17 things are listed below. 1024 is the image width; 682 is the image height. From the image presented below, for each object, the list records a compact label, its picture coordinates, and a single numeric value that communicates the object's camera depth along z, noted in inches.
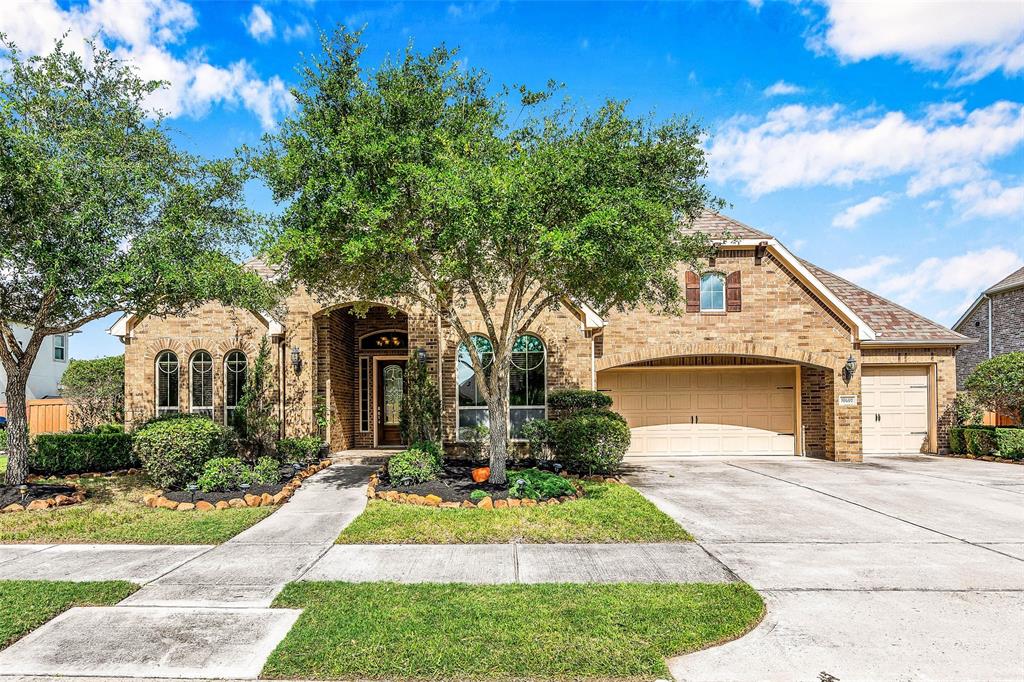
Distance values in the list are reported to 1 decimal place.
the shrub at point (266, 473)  380.5
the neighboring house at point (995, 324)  768.3
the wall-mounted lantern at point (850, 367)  549.3
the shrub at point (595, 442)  425.7
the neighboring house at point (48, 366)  1102.4
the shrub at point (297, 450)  479.2
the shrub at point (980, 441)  564.1
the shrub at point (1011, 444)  543.2
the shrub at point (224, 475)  362.9
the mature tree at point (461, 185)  284.5
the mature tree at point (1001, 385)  554.3
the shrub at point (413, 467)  373.7
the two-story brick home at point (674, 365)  506.6
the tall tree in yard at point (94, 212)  296.5
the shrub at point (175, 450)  369.7
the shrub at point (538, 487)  348.2
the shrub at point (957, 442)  585.2
